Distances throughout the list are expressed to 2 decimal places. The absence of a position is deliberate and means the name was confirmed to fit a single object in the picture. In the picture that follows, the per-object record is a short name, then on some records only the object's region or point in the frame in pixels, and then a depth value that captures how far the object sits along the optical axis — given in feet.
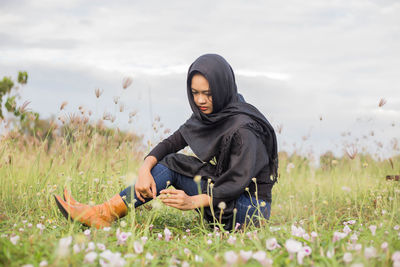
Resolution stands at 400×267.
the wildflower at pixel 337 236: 6.42
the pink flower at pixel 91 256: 5.37
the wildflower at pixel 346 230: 7.55
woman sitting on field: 9.15
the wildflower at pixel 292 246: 5.38
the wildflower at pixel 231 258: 4.60
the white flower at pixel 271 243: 5.96
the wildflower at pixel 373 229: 6.75
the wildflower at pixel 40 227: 7.58
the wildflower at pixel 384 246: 5.80
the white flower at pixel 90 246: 5.97
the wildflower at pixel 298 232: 6.74
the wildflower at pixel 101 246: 6.12
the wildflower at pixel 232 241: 6.83
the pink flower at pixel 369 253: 5.30
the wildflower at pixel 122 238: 6.44
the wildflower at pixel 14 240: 6.29
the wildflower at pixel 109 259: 4.81
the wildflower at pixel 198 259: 5.79
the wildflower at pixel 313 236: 6.27
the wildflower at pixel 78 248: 5.75
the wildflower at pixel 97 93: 11.93
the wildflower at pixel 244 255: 5.15
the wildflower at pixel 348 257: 5.53
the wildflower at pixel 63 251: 4.06
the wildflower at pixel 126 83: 11.91
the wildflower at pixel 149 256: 5.91
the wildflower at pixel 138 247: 5.93
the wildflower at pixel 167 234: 7.46
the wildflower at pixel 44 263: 5.18
